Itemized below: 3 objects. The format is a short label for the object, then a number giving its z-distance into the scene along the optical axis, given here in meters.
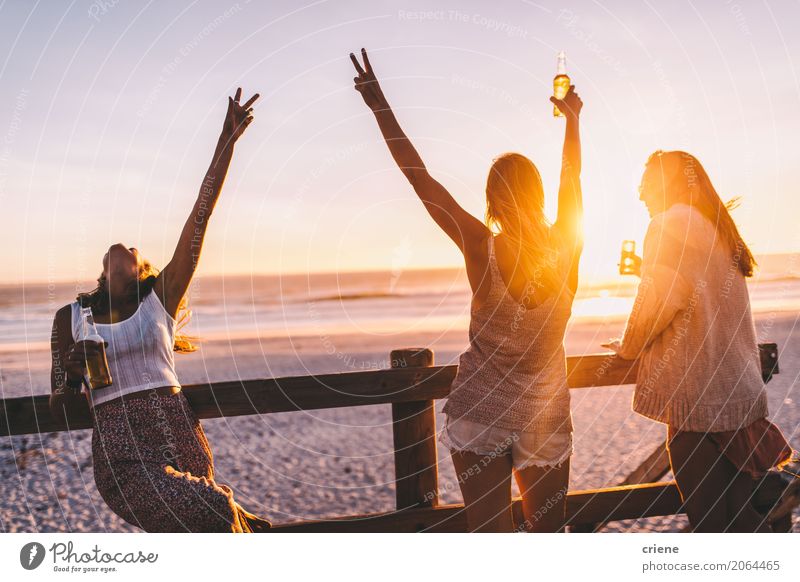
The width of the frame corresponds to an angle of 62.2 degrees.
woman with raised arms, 2.73
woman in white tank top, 2.98
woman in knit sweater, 3.16
